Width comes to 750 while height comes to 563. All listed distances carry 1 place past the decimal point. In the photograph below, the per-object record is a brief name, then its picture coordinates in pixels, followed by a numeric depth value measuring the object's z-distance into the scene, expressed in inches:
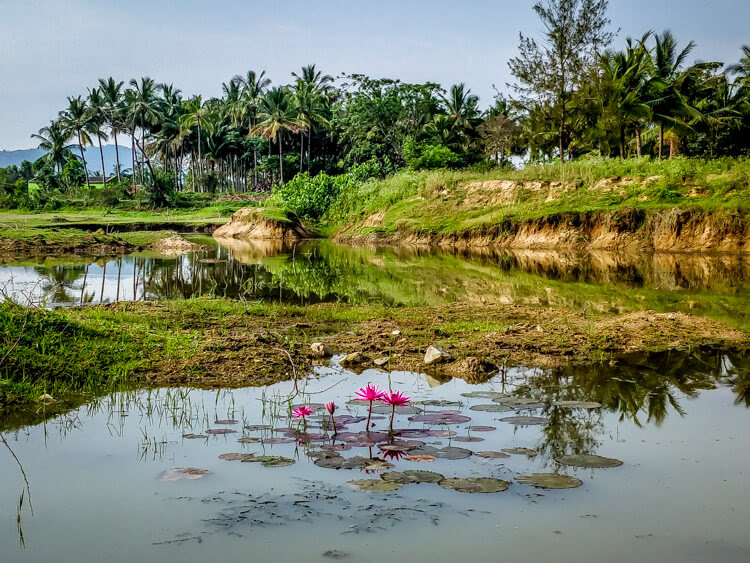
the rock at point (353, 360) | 315.0
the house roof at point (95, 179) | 3806.1
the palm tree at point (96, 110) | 3058.6
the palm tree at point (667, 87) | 1445.6
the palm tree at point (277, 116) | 2618.1
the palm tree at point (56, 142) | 3186.5
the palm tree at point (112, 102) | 2991.4
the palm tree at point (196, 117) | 2928.2
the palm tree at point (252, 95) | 3040.4
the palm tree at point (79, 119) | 3084.6
